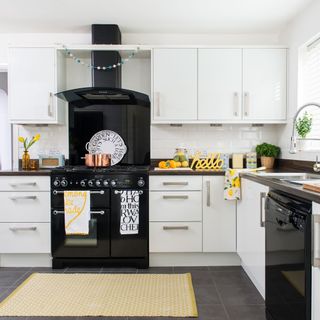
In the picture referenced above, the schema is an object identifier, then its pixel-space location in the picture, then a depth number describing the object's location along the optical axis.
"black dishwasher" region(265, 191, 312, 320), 1.48
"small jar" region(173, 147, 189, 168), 3.38
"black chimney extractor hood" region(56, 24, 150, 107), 3.32
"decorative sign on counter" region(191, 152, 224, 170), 3.31
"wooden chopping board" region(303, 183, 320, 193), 1.50
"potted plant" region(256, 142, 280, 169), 3.47
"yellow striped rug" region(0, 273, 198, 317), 2.23
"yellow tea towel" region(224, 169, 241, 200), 2.88
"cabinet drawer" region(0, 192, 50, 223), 3.03
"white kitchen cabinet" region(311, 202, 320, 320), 1.39
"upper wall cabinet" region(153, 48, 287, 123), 3.32
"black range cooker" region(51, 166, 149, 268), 2.99
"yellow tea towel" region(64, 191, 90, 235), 2.94
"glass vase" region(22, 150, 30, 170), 3.40
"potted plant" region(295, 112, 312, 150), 2.80
